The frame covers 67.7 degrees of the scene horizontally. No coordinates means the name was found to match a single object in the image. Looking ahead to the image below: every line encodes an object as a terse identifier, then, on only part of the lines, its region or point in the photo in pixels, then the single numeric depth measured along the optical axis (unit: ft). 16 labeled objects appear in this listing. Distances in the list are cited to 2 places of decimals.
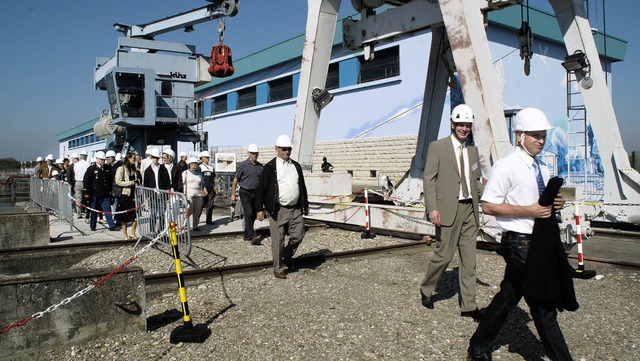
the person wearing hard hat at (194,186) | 36.09
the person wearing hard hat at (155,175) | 32.45
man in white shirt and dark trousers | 10.92
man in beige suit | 16.16
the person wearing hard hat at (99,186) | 39.04
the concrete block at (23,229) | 31.71
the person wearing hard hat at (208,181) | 41.39
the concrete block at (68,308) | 13.53
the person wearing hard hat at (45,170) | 54.95
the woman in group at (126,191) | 34.24
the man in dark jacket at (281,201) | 22.02
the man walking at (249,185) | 32.27
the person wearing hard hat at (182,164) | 36.86
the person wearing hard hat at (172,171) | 35.01
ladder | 43.88
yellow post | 14.25
